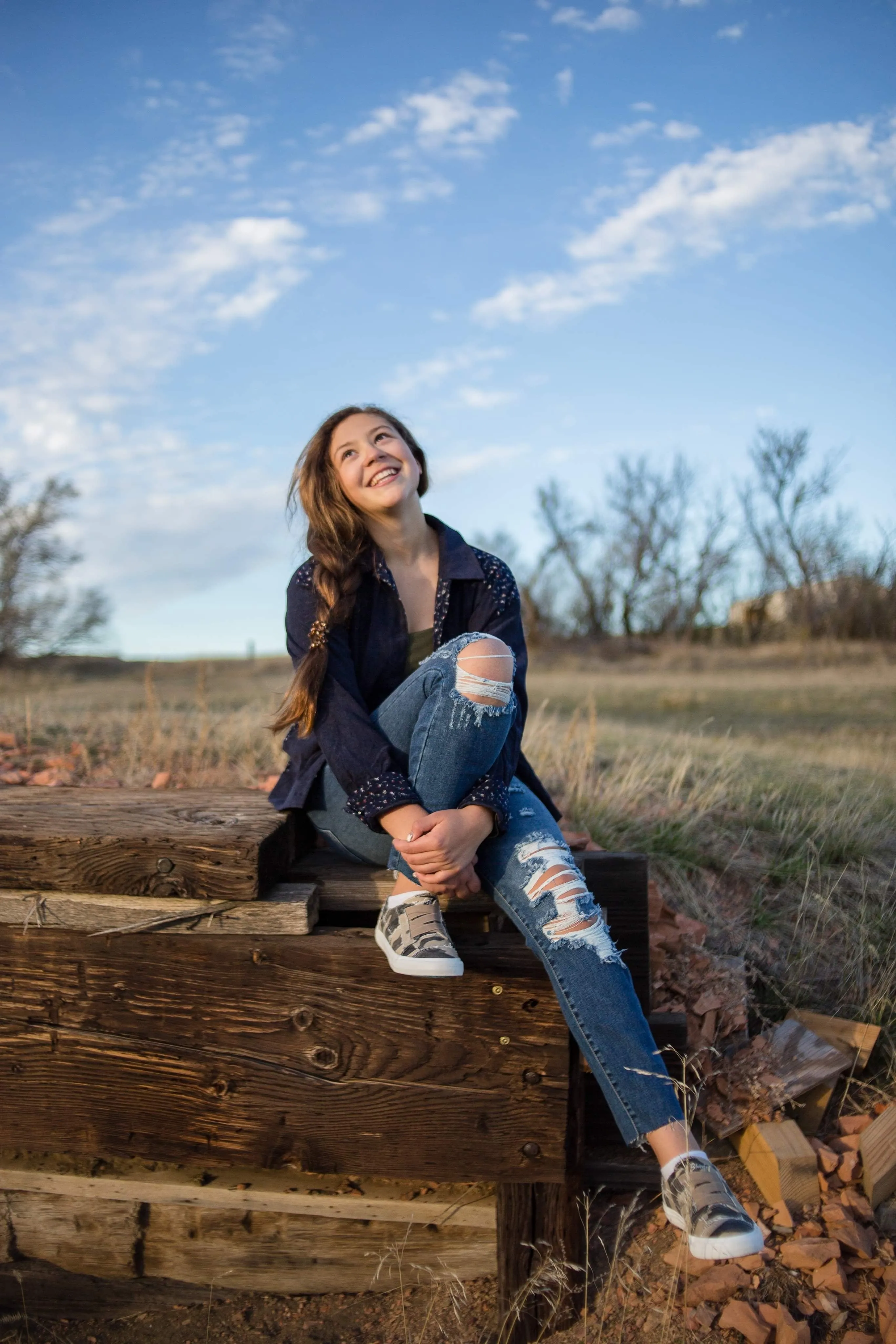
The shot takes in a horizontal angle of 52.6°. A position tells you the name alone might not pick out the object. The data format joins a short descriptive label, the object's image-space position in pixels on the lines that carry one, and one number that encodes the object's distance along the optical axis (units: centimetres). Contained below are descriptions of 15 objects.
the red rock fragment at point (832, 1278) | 220
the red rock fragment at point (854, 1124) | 273
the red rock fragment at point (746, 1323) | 204
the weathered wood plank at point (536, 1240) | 219
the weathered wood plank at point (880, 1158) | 249
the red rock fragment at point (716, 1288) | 216
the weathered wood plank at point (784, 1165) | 244
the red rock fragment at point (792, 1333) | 203
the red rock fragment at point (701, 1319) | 209
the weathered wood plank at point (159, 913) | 220
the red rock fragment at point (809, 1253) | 226
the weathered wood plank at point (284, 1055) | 213
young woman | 206
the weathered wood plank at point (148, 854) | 221
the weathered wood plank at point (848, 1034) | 292
